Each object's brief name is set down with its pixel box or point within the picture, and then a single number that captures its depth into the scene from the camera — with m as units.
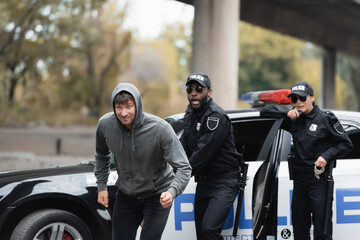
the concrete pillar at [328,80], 39.72
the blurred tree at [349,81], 64.94
